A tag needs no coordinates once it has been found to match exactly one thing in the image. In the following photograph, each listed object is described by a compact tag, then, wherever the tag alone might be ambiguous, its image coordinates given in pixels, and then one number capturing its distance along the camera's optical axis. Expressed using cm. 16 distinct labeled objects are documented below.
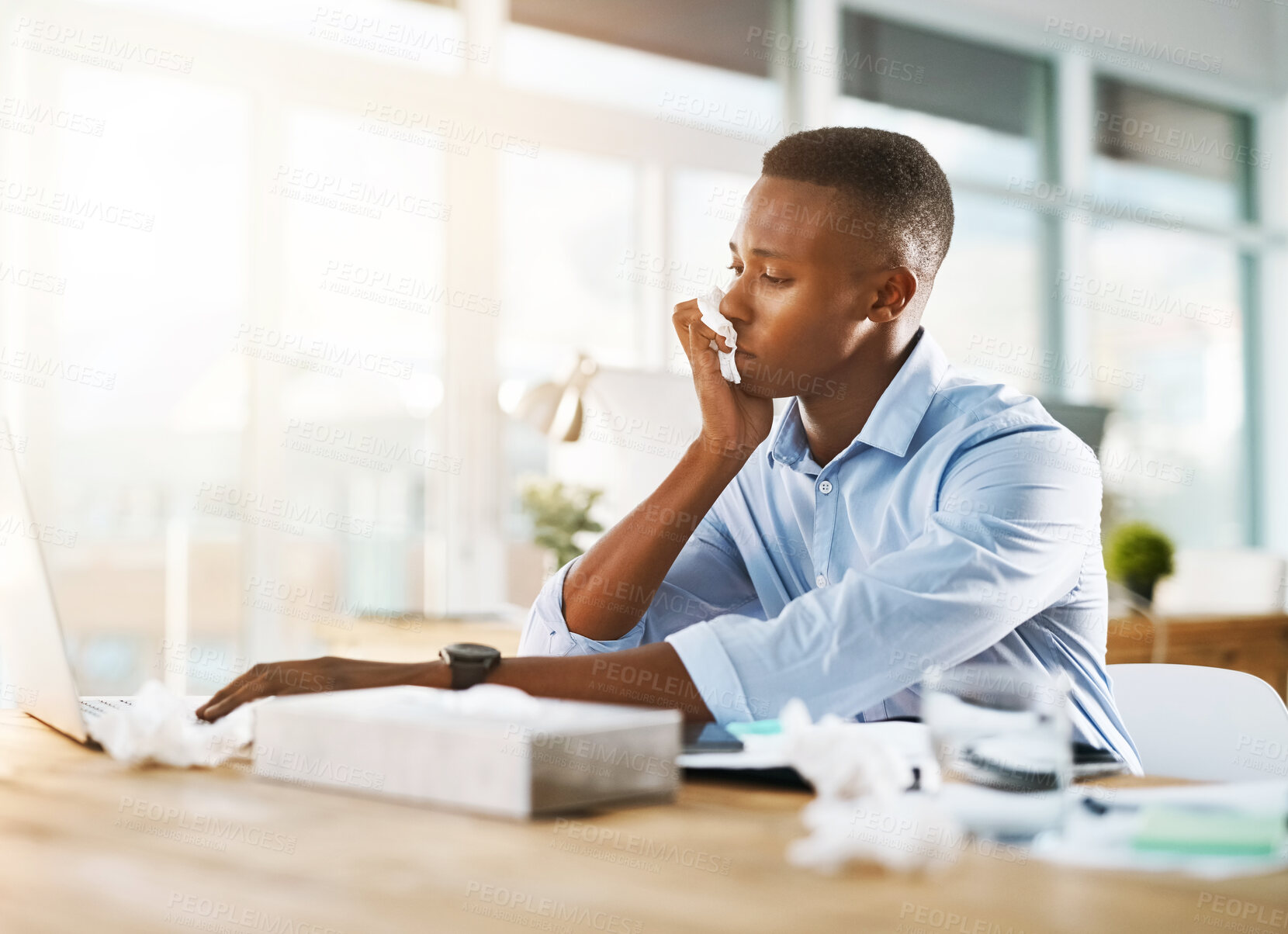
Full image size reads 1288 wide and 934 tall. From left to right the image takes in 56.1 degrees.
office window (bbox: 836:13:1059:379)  484
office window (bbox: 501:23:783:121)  407
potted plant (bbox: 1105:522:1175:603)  297
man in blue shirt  92
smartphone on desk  83
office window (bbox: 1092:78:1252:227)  560
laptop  88
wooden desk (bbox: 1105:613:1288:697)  271
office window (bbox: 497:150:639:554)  400
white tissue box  62
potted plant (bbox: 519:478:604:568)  272
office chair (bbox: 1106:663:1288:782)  118
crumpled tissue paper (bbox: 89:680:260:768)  80
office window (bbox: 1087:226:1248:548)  554
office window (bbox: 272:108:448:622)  363
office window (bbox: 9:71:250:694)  324
